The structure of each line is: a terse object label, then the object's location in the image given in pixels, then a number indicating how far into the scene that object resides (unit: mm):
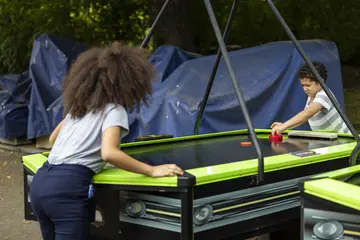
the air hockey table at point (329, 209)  2324
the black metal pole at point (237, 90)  3107
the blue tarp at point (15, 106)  9547
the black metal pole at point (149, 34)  4176
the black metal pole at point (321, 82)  3531
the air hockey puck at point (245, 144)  4240
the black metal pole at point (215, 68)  4551
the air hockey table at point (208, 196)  2850
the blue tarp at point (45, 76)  8961
